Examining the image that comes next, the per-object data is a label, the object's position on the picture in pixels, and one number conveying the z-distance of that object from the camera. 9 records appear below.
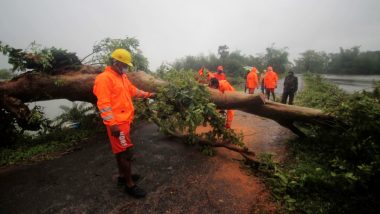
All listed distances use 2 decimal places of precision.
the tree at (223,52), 35.28
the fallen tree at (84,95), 5.61
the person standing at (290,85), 10.08
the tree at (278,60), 44.25
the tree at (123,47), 6.98
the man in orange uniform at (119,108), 3.18
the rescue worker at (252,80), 11.50
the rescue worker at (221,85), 6.07
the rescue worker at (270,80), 11.33
